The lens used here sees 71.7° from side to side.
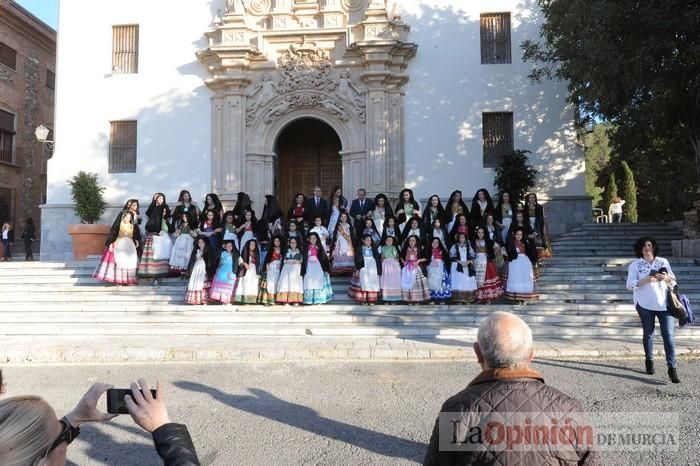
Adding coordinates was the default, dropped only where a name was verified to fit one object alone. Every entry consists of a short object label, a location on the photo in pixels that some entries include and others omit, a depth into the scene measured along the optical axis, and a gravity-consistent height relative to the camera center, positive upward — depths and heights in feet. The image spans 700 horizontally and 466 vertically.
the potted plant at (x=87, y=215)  43.75 +4.08
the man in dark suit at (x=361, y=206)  38.42 +3.87
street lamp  51.67 +13.30
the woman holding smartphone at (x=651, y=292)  19.16 -1.66
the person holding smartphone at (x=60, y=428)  4.31 -1.76
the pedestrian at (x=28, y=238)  60.23 +2.35
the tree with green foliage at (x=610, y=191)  84.38 +10.86
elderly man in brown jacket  5.96 -2.11
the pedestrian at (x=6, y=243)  59.77 +1.72
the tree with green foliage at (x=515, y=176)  43.60 +6.99
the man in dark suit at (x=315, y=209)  38.06 +3.69
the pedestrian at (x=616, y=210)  67.21 +5.85
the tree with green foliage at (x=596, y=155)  125.10 +26.66
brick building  72.02 +23.99
